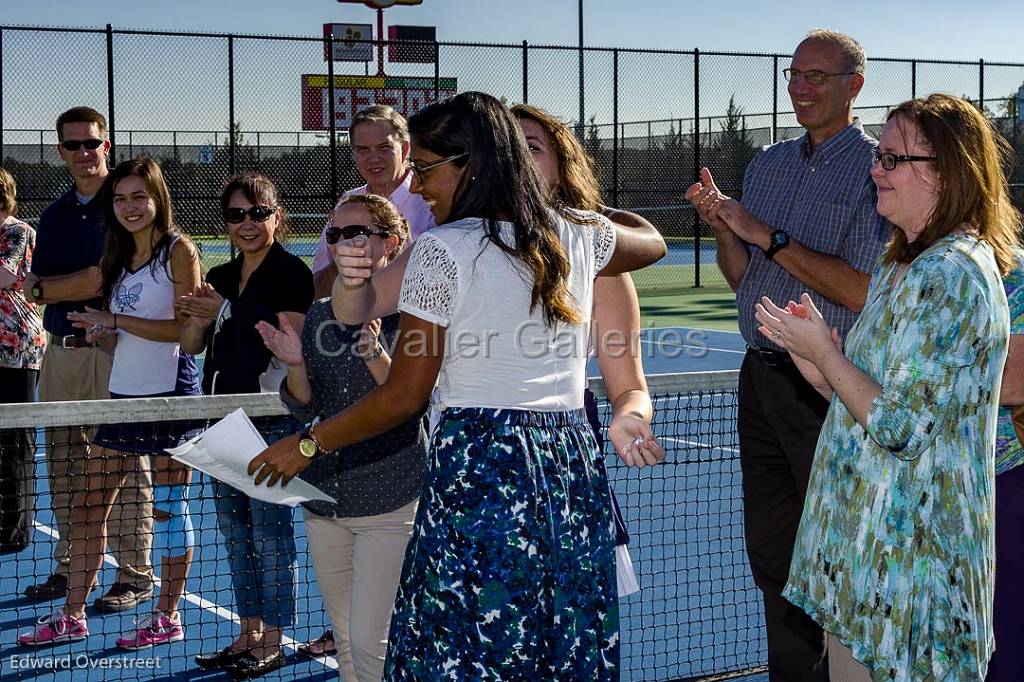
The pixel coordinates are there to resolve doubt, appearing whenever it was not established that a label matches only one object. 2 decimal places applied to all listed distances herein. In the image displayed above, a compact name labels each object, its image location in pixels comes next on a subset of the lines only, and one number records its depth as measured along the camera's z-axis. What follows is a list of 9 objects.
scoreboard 19.06
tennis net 3.74
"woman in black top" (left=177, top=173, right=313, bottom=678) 4.57
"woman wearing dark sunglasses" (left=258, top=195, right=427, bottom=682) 3.54
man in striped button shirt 3.87
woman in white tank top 4.87
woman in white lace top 2.62
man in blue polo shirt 5.41
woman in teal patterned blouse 2.45
